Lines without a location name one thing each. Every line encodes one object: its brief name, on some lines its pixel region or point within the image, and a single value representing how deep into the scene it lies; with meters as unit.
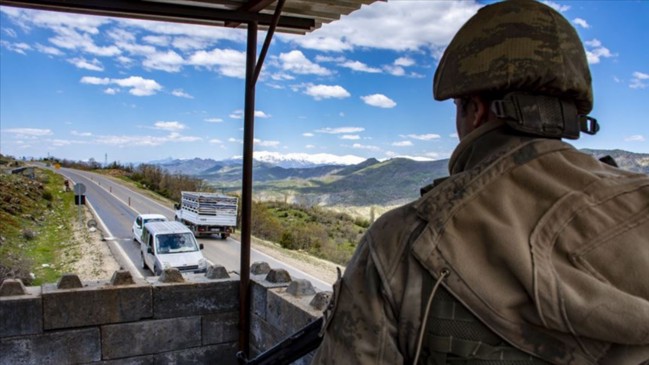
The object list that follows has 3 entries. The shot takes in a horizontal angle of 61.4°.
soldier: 0.94
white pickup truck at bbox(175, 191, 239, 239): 18.73
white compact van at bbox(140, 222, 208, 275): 11.32
